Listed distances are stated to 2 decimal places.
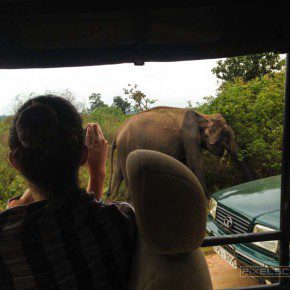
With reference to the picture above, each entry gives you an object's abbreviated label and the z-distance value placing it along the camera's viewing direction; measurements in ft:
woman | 2.68
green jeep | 7.32
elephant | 14.33
